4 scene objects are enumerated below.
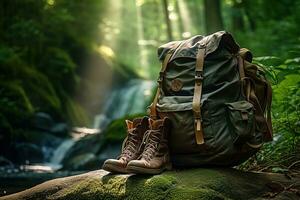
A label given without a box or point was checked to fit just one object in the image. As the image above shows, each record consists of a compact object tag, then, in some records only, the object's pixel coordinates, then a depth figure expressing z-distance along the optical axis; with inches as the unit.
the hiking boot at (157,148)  120.7
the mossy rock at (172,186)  112.4
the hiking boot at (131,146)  125.3
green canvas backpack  120.6
